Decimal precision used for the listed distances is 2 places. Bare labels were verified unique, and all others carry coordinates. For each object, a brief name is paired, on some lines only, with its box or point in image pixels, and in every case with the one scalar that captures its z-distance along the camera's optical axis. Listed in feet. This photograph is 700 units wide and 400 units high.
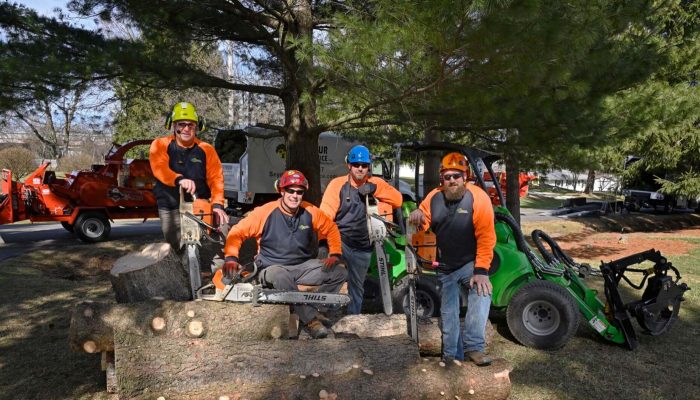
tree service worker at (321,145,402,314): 15.94
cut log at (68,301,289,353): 12.49
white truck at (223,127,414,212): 49.03
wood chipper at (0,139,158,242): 34.01
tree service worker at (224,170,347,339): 13.89
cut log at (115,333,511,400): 10.22
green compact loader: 15.93
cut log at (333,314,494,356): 14.88
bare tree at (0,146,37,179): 74.38
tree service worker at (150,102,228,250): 15.31
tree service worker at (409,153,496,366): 12.91
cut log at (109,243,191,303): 14.15
